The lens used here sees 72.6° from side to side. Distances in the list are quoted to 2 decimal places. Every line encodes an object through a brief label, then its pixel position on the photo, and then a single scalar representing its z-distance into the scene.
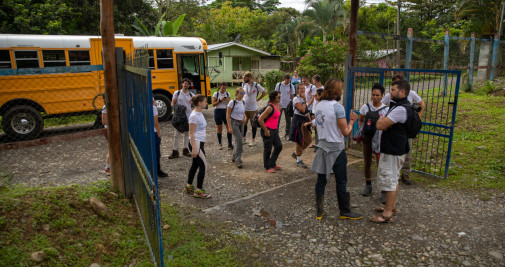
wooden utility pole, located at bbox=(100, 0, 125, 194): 4.32
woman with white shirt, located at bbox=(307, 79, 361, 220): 4.16
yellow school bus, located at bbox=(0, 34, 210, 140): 8.93
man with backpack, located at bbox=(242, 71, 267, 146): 7.99
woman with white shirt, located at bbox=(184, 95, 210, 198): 4.93
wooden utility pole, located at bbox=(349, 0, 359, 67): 7.03
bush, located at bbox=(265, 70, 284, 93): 18.62
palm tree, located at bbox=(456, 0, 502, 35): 16.55
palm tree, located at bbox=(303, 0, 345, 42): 34.50
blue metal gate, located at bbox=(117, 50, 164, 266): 2.68
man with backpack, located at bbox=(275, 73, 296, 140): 8.73
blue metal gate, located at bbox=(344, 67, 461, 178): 5.58
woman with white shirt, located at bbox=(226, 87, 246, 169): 6.69
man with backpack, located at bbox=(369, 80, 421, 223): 4.03
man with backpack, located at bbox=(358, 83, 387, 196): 4.87
